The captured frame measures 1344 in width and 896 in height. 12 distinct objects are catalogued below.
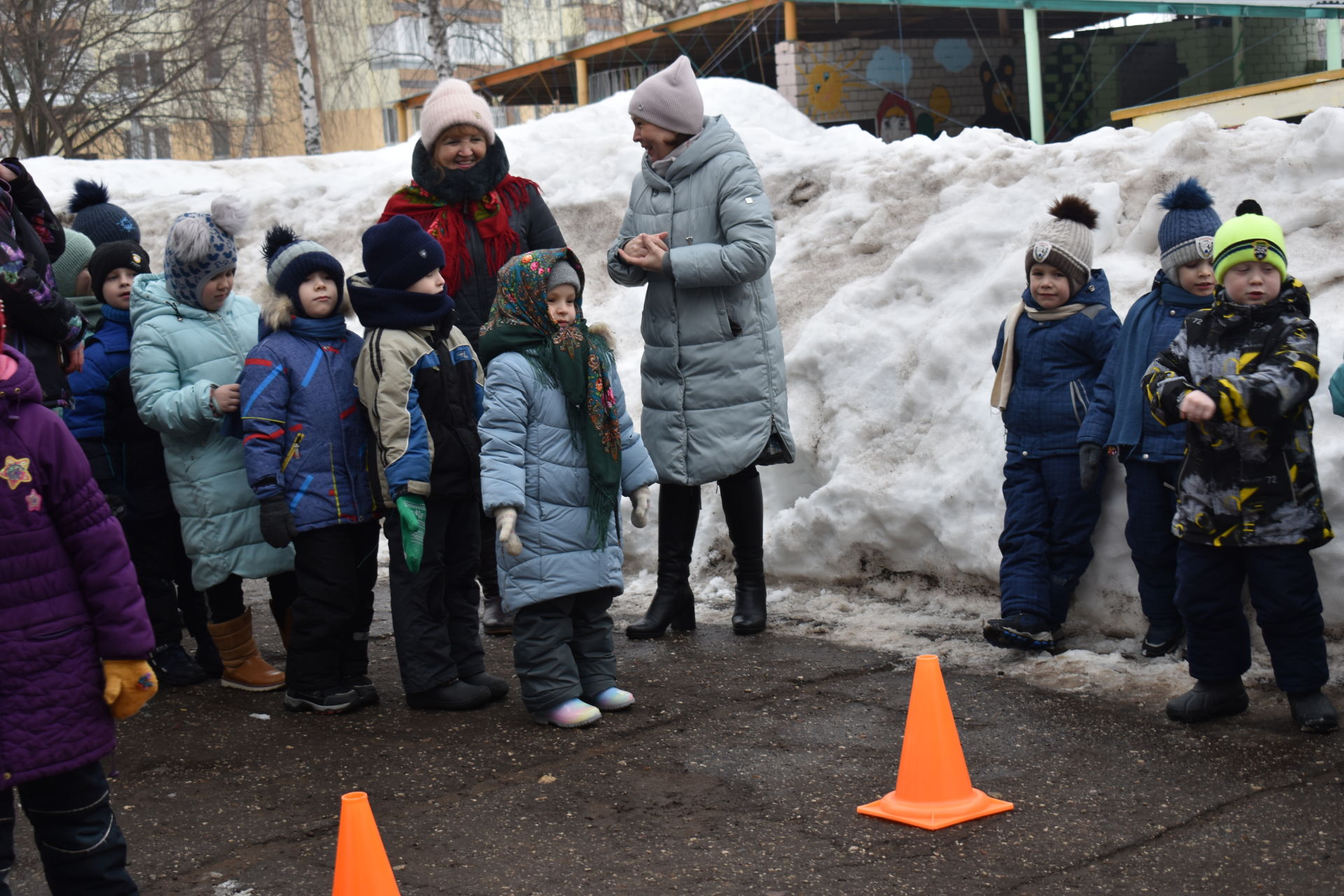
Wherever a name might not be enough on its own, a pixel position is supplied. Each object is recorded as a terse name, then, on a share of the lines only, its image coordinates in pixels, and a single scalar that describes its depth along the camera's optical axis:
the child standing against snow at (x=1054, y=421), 5.49
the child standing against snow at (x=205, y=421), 5.46
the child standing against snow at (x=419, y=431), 5.01
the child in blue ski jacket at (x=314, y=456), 5.13
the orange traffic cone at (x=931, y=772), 3.81
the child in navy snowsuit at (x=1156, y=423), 5.12
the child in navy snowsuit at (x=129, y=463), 5.78
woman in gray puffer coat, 5.74
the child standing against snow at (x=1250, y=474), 4.32
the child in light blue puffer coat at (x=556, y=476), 4.88
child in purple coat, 2.96
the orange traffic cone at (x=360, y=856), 3.08
